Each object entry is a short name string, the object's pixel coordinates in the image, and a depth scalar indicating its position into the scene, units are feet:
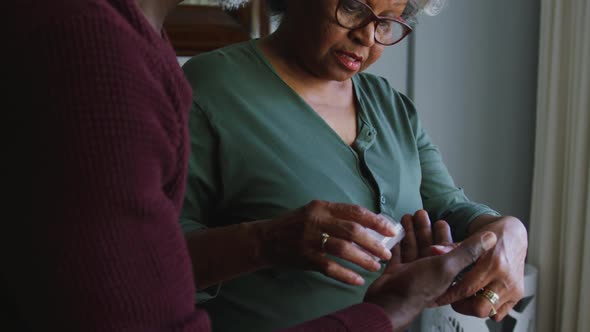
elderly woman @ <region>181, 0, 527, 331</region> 3.33
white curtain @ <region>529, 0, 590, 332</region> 6.22
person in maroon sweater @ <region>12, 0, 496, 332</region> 1.57
